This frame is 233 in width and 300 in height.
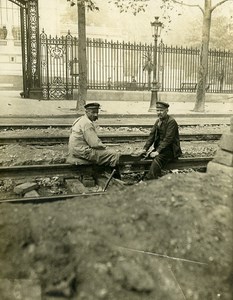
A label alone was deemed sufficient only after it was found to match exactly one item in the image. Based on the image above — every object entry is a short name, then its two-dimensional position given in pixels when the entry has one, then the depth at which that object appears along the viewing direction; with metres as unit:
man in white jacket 6.48
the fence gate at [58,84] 19.61
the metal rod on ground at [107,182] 6.05
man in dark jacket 6.80
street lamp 16.27
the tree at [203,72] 17.28
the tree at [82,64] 15.31
